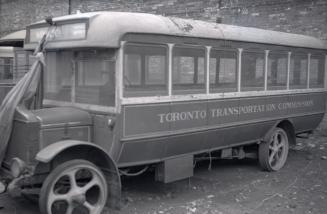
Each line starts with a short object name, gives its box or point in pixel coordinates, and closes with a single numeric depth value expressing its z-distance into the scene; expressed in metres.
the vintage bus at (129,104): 4.74
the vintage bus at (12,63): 13.38
